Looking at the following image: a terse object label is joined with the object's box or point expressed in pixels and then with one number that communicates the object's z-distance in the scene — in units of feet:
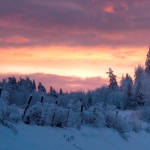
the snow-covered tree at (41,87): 513.29
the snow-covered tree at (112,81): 358.64
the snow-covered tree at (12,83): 431.59
